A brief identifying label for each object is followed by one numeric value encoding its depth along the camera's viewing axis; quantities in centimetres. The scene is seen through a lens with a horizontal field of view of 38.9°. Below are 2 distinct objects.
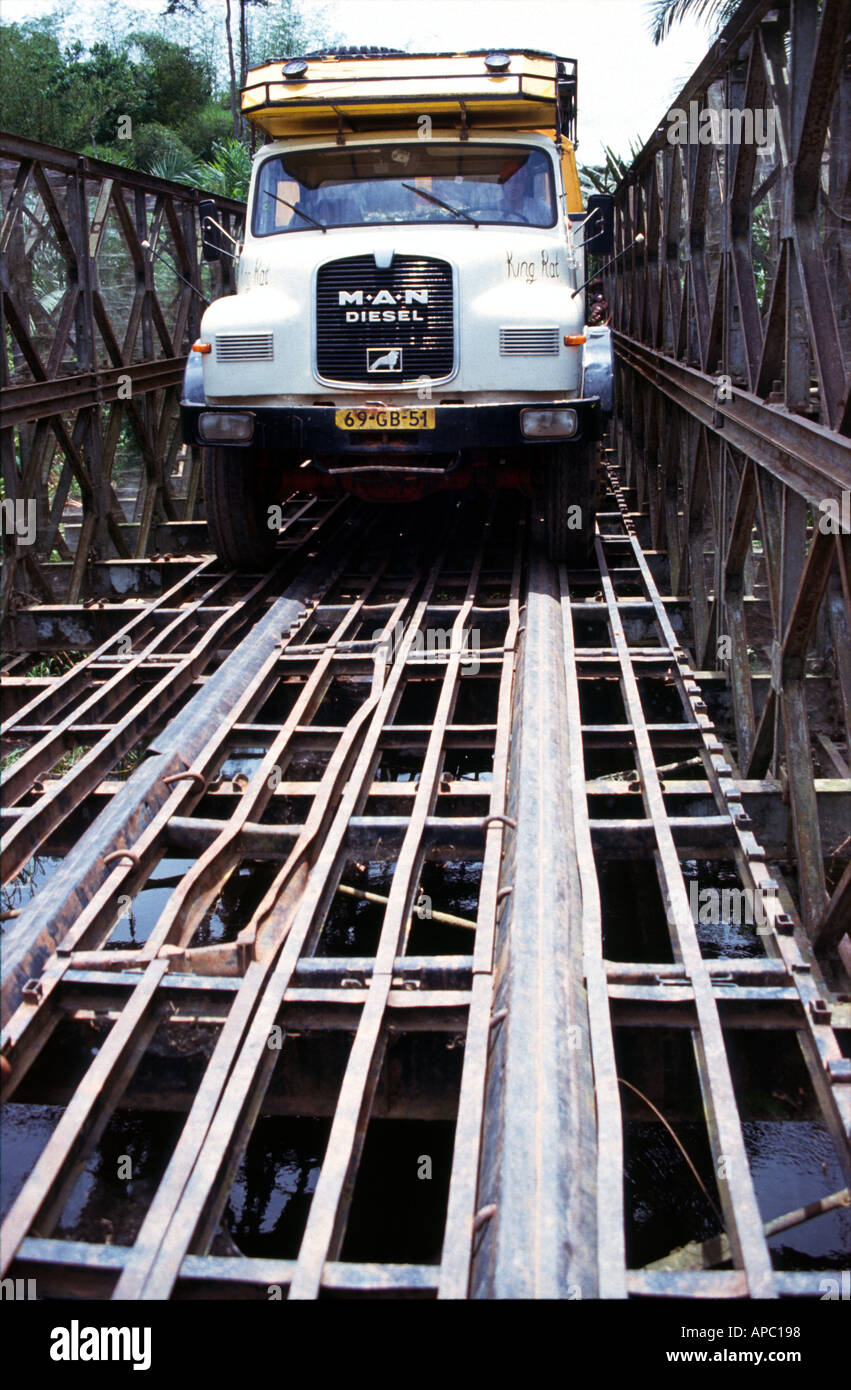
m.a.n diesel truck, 632
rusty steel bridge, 272
